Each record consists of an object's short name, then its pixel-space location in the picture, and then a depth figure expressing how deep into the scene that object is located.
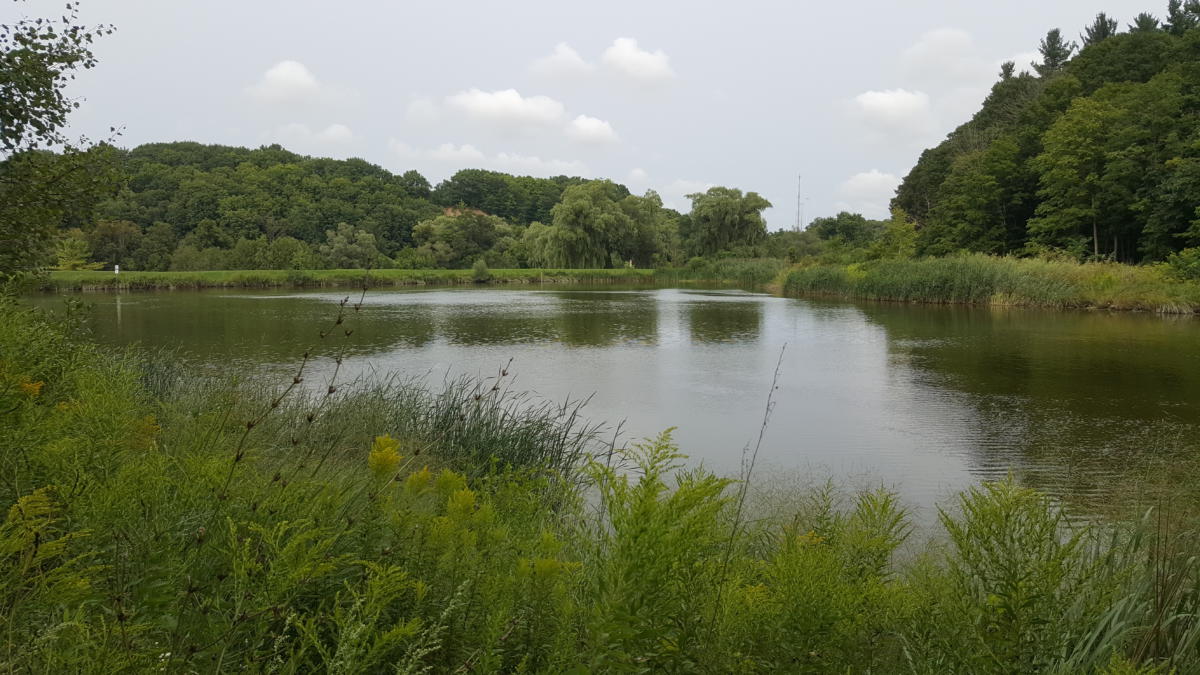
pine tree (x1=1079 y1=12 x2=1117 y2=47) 62.59
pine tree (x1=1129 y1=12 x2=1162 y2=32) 55.75
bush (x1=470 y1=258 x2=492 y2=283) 59.04
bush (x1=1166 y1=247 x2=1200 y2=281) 23.00
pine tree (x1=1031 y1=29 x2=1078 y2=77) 65.65
